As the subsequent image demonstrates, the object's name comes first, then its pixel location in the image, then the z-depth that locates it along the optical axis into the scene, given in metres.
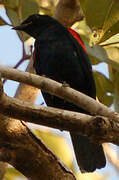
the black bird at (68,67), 7.78
